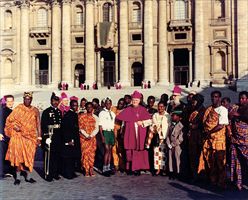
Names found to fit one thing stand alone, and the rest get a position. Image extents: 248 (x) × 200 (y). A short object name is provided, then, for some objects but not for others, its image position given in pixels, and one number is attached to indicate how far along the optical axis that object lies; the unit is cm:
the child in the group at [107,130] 1063
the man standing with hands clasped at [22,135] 975
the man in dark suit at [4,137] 1044
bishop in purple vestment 1047
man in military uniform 1006
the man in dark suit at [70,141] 1012
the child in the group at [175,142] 1001
